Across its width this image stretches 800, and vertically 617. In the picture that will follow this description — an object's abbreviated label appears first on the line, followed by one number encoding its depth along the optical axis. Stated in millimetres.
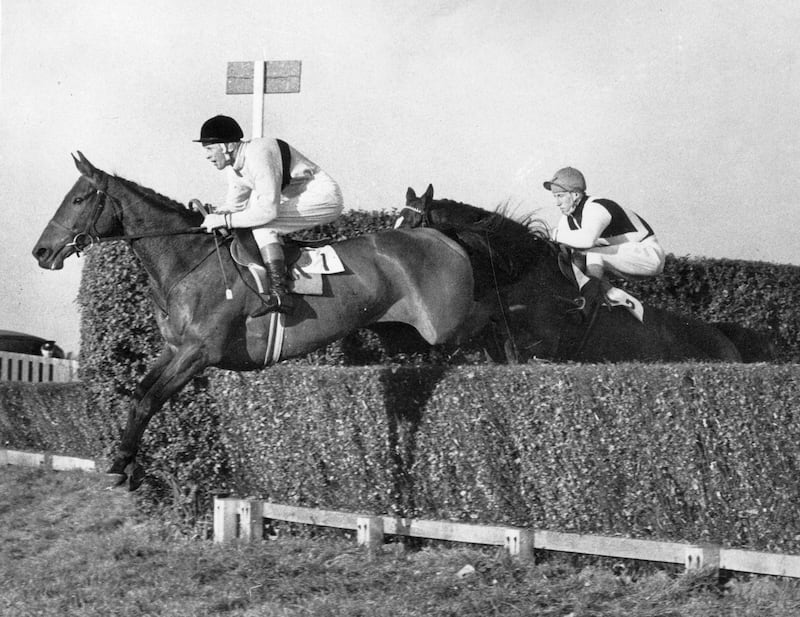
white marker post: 9914
